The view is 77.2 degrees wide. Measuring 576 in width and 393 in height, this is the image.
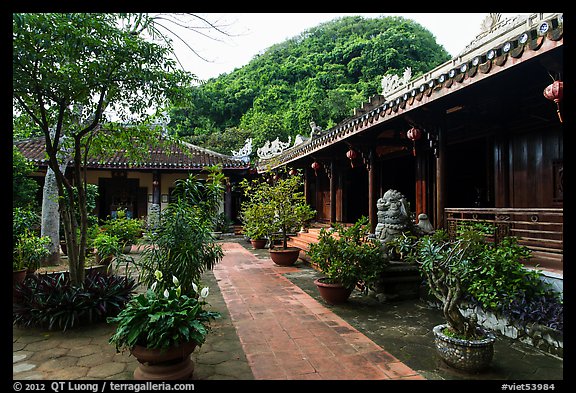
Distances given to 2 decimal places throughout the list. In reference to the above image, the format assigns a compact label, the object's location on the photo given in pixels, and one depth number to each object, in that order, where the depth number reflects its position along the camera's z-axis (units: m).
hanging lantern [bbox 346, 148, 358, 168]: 8.26
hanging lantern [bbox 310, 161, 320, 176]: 11.29
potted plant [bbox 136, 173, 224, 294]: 4.24
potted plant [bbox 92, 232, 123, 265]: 6.98
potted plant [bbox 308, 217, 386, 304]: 5.01
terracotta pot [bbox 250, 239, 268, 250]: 12.03
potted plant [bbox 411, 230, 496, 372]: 2.96
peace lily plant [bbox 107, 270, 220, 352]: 2.71
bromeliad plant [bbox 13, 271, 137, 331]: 4.17
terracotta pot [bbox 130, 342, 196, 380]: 2.68
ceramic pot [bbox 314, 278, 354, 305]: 5.11
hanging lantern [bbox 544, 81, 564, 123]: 3.29
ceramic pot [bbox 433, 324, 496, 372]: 2.95
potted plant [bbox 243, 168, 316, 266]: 8.59
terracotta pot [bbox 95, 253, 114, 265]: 7.46
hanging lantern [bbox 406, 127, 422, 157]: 5.89
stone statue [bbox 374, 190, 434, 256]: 5.54
